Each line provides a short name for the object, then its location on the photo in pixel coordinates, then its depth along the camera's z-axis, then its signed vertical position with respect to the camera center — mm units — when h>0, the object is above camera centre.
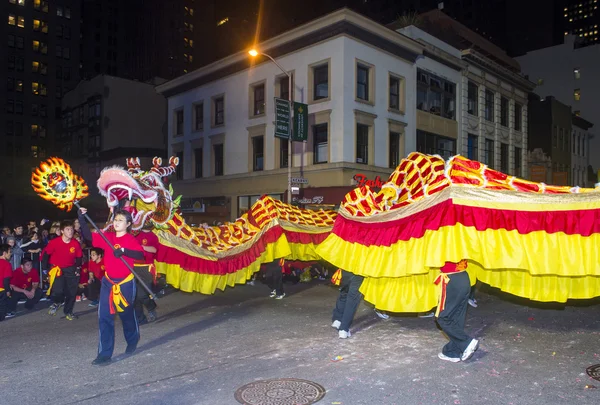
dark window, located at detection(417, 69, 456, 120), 25375 +5936
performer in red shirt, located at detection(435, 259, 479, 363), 5887 -1218
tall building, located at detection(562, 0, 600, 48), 113500 +44218
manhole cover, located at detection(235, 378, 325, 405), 4785 -1869
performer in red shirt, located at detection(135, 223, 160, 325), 8320 -1128
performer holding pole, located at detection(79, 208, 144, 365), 6184 -1055
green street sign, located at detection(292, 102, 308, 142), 20641 +3497
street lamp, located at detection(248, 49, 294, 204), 18603 +2013
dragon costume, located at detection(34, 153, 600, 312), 5758 -343
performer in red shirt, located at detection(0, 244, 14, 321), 9078 -1331
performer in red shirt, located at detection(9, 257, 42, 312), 9820 -1684
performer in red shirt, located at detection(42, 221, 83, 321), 9102 -1179
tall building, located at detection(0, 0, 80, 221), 61781 +17038
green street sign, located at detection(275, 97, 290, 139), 19016 +3415
